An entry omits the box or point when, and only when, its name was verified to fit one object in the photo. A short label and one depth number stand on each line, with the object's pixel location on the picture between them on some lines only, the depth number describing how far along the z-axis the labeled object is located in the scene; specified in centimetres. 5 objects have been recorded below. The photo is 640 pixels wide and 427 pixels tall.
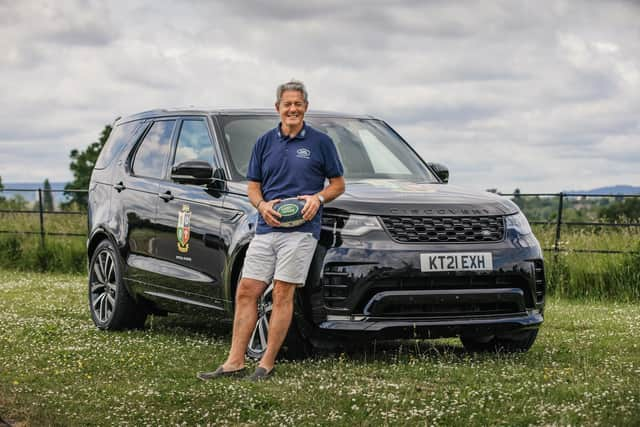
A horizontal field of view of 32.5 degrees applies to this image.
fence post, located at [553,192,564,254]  1589
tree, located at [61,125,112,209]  7881
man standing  732
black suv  752
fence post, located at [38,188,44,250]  2006
